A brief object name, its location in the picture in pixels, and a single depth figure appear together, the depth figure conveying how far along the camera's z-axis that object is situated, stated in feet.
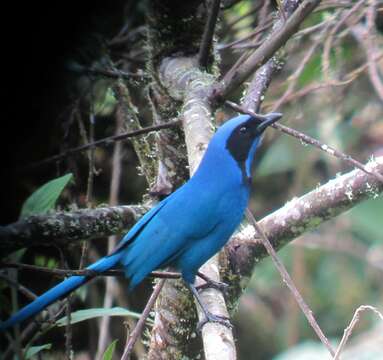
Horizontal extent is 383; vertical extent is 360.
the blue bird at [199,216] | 19.75
